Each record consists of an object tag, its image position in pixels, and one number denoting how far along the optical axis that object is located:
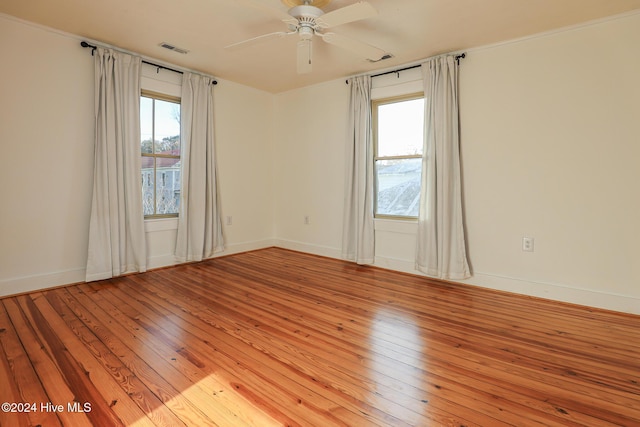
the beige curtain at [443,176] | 3.58
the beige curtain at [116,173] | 3.48
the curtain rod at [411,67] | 3.56
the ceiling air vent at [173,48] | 3.50
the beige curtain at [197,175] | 4.27
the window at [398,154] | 4.05
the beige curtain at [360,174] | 4.30
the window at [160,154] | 4.08
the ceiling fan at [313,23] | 2.21
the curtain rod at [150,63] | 3.36
